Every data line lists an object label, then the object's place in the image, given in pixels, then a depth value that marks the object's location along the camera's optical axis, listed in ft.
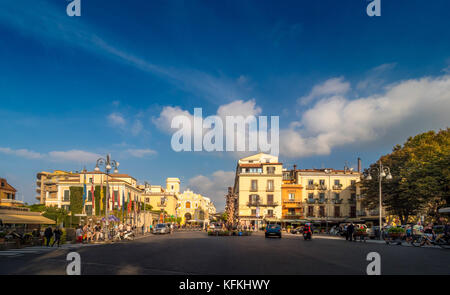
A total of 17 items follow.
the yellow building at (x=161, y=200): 364.17
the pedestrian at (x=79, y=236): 94.48
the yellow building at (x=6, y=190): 283.94
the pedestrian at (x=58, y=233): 78.92
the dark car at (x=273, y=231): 122.93
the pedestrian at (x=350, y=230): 105.07
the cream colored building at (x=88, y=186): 243.66
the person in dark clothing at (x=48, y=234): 80.53
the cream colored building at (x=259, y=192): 241.55
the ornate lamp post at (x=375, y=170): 109.38
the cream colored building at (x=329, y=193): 239.71
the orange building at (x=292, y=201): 240.12
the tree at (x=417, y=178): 127.24
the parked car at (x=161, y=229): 169.26
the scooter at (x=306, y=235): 108.68
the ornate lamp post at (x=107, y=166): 96.73
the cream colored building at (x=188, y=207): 445.78
